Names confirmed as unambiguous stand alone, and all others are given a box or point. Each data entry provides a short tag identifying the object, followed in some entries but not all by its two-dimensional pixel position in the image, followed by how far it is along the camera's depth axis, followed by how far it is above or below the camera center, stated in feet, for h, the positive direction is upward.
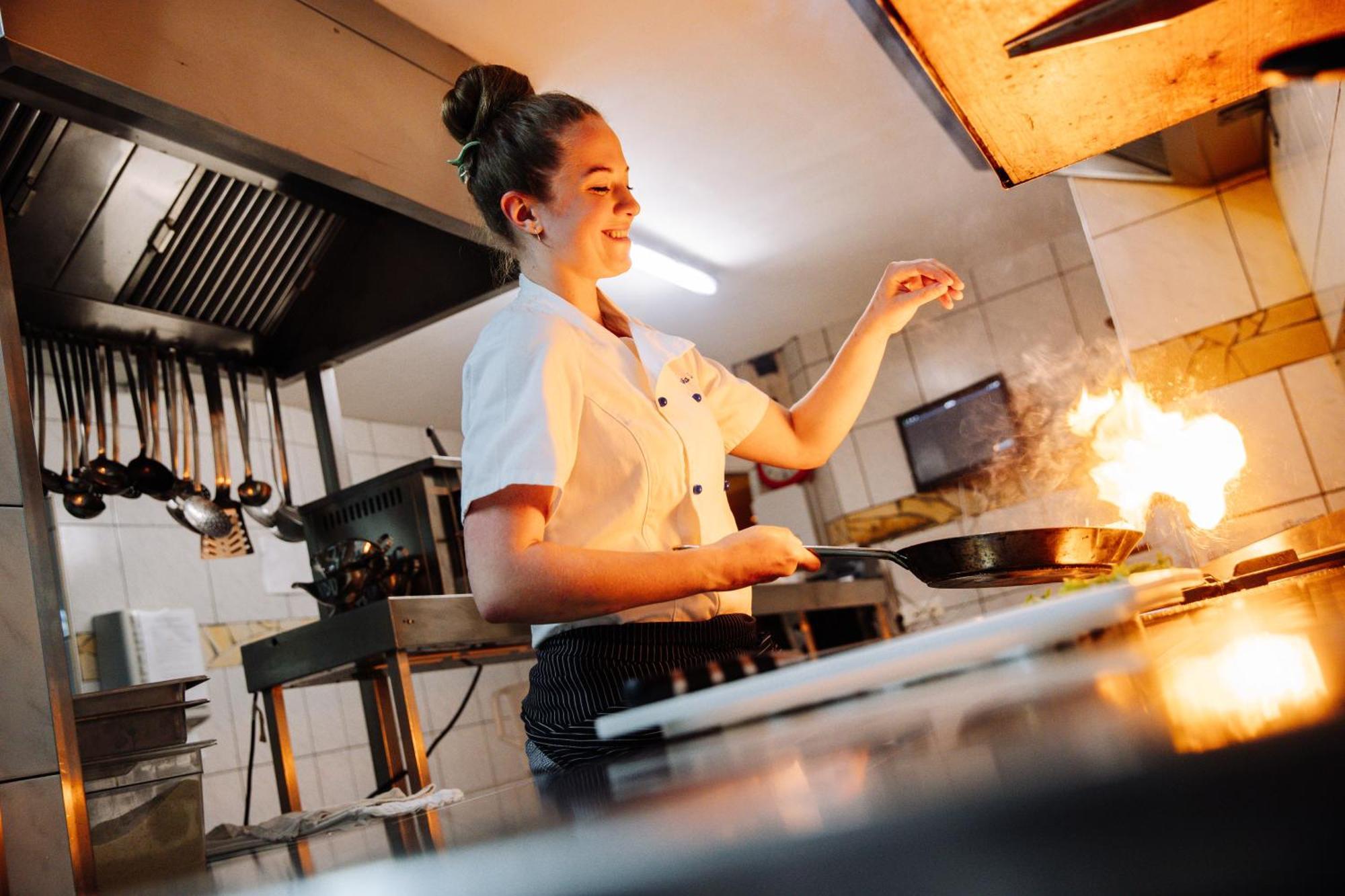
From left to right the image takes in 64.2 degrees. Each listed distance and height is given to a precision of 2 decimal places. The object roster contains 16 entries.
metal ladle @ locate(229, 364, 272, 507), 7.69 +1.96
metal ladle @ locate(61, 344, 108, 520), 6.78 +1.93
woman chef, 2.97 +0.70
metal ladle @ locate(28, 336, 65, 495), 6.24 +2.30
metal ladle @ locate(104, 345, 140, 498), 6.69 +2.32
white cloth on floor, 5.06 -0.34
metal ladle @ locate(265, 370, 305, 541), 7.88 +1.78
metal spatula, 7.45 +1.86
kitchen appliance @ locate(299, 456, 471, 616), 6.88 +1.31
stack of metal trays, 4.52 +0.03
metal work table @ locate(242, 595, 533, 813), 5.97 +0.43
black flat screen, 15.64 +2.25
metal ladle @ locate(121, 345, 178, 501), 7.08 +2.03
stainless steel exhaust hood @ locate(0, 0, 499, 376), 4.97 +3.18
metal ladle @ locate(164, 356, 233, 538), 7.36 +1.85
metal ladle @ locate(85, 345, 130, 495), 6.83 +2.02
